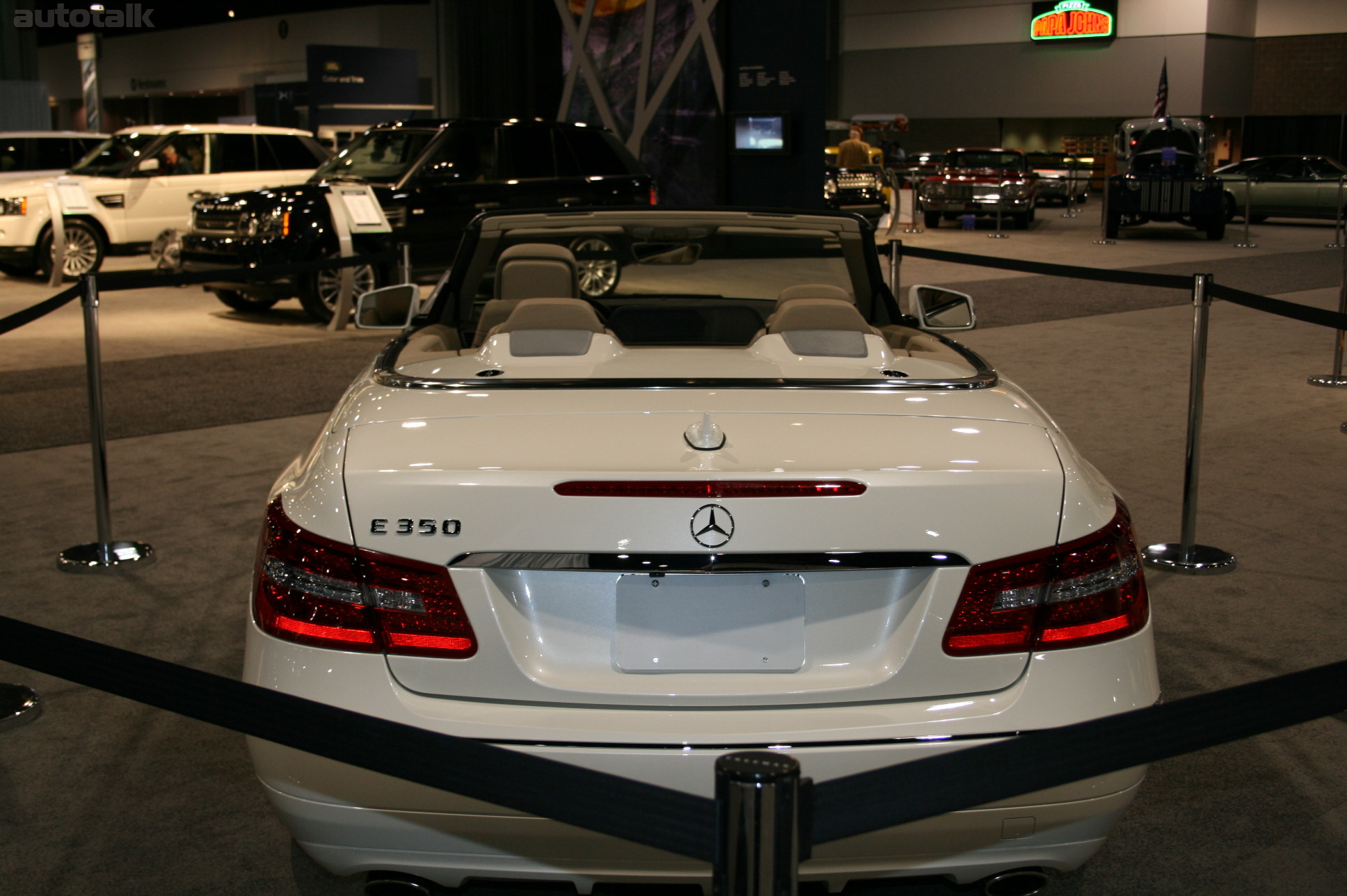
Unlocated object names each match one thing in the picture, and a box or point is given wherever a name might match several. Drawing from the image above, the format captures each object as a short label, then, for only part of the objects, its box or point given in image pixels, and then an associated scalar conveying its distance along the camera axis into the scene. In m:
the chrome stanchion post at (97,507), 5.00
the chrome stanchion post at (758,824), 1.45
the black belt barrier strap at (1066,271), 5.59
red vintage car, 22.86
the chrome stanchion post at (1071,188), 28.44
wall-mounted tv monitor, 17.36
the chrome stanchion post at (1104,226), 21.38
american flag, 29.65
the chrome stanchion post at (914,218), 23.53
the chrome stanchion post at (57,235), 13.93
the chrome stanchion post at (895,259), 7.38
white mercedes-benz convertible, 2.10
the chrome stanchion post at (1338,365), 8.74
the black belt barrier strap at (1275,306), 5.16
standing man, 22.00
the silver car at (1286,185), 23.39
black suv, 11.35
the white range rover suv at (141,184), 14.52
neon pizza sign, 38.19
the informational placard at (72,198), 14.11
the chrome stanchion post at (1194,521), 5.04
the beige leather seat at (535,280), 3.61
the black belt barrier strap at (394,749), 1.56
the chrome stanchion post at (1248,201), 20.39
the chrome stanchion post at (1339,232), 20.23
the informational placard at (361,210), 11.25
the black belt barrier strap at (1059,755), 1.54
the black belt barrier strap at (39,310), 5.00
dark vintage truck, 21.22
